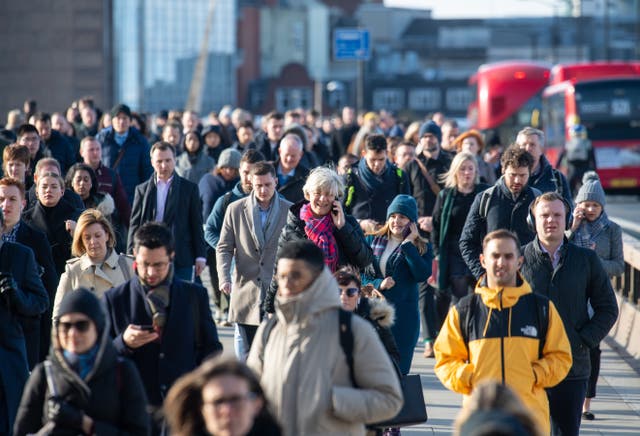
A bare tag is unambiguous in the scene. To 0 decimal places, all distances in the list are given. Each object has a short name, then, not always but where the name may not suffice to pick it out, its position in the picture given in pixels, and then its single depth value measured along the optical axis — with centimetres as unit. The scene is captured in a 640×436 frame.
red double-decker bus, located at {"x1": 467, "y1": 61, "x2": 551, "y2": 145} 9112
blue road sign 7587
